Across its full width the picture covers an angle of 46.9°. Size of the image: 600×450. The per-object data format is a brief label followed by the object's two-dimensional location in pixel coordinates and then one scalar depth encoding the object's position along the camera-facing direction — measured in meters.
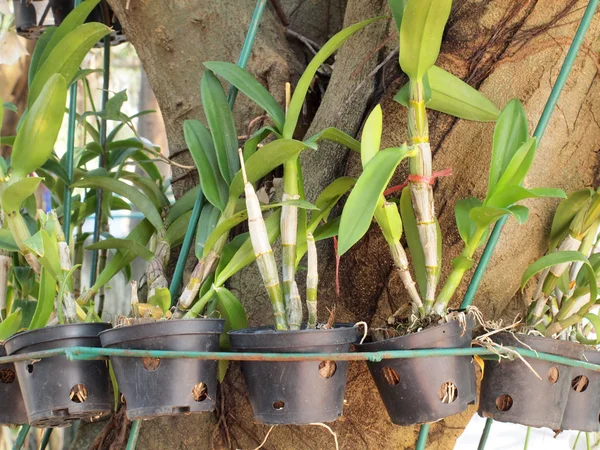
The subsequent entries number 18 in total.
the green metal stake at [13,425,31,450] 1.05
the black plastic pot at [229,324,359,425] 0.75
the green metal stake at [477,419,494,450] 0.99
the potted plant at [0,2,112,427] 0.83
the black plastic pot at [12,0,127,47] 1.70
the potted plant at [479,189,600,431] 0.84
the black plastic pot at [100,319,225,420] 0.76
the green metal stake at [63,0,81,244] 1.15
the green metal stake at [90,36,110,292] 1.36
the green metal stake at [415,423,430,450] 0.83
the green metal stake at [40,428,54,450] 1.15
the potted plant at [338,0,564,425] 0.75
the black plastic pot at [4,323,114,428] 0.83
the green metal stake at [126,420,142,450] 0.89
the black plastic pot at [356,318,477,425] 0.76
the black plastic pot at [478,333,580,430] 0.83
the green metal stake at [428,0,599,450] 0.83
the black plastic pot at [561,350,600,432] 0.90
